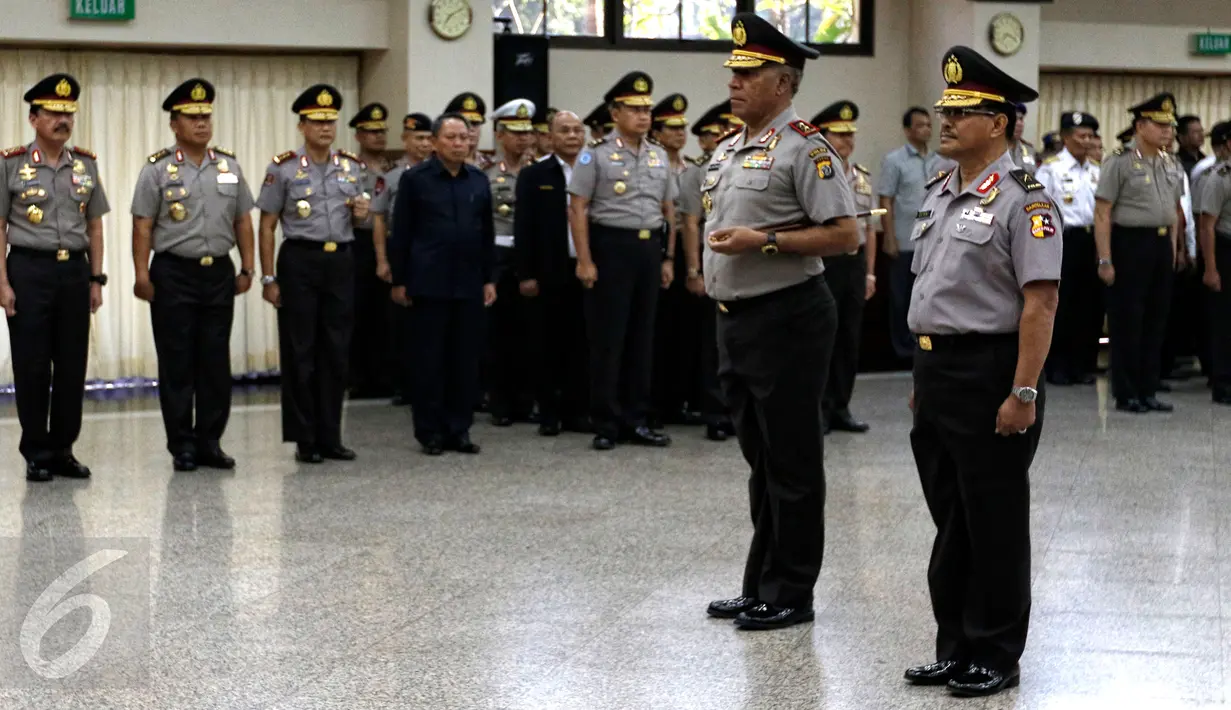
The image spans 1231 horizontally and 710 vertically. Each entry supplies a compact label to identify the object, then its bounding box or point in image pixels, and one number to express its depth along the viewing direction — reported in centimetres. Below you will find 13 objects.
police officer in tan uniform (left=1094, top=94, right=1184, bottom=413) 943
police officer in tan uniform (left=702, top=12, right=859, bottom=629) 444
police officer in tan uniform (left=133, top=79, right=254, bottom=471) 715
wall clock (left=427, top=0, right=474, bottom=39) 1041
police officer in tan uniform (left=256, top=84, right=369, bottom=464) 748
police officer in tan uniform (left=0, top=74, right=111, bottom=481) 689
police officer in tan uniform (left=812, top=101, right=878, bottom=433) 838
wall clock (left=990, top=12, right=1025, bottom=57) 1184
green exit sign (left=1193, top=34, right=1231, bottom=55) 1301
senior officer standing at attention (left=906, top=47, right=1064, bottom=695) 376
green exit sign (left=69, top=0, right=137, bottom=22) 983
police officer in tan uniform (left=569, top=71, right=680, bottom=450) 794
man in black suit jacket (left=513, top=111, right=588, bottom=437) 850
